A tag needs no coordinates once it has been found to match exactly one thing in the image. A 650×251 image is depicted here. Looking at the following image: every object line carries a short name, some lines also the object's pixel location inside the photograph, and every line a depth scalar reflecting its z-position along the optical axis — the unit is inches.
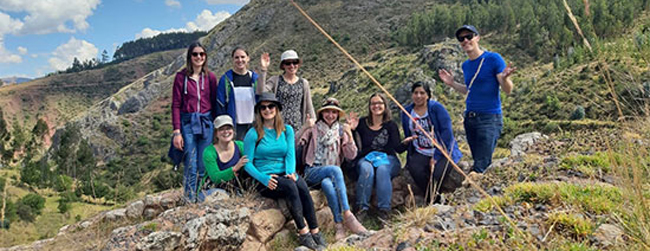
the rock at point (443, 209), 138.5
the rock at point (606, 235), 83.0
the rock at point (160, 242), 159.5
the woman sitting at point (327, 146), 213.5
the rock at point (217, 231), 170.6
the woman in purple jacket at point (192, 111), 206.5
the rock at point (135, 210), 250.1
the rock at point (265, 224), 199.5
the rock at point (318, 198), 225.9
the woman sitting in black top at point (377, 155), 218.5
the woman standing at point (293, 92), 219.3
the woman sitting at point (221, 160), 202.2
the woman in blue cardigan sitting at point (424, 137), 217.1
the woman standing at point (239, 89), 216.4
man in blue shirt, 183.3
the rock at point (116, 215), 248.8
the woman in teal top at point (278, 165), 193.5
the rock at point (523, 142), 255.9
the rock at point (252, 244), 195.6
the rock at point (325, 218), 229.0
